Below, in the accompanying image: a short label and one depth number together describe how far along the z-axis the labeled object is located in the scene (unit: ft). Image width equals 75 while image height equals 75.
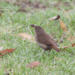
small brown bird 33.86
